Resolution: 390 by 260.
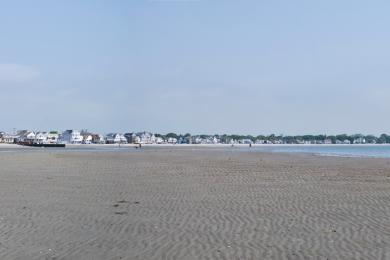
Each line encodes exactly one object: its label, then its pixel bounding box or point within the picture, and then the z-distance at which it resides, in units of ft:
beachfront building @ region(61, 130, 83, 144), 635.62
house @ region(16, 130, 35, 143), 626.52
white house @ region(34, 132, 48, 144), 589.36
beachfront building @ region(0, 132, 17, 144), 564.39
